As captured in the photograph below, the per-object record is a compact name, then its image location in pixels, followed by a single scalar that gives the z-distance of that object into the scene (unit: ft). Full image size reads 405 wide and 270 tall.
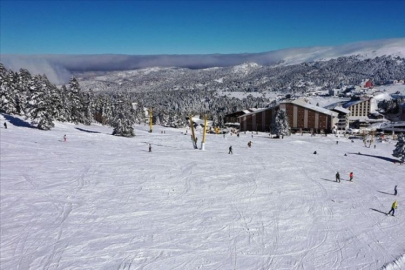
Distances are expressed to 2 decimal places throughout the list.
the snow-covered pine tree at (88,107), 229.04
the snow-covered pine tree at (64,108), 186.23
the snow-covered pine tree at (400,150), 125.41
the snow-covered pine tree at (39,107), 143.54
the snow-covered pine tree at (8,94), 166.91
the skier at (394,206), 60.54
